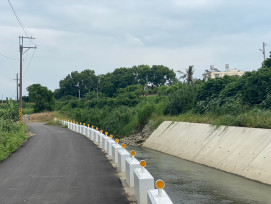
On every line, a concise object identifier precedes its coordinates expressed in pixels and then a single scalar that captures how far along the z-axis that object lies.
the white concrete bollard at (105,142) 19.52
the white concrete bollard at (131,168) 10.40
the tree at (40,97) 82.69
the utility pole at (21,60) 45.69
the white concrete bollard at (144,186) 8.15
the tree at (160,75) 117.12
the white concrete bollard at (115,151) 15.14
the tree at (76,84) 125.50
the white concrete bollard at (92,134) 27.72
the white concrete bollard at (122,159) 13.02
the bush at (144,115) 37.88
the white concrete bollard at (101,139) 22.17
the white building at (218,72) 108.44
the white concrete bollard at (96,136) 24.86
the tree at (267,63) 33.40
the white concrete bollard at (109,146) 17.31
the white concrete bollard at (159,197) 6.23
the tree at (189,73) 68.25
